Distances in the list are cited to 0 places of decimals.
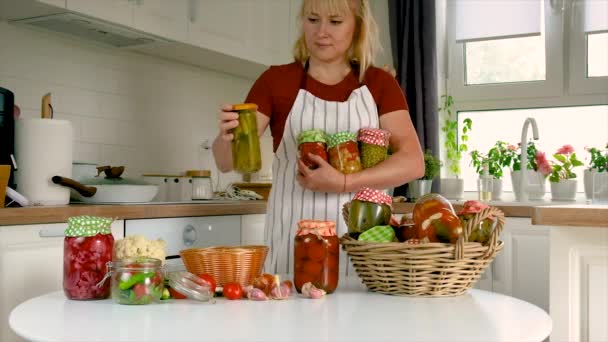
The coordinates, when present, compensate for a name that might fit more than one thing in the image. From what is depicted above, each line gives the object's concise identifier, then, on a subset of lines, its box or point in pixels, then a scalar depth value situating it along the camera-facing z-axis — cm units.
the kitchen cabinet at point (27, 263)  195
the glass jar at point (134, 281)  111
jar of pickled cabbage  117
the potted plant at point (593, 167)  350
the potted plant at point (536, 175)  366
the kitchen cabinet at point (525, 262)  301
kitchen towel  222
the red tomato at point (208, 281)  115
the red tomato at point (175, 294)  117
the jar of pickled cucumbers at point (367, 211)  128
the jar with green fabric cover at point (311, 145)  159
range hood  257
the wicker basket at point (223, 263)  124
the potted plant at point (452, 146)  395
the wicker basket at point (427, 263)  118
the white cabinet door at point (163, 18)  271
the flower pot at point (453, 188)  394
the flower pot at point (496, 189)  380
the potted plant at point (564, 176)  362
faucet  363
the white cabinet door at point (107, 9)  246
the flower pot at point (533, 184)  367
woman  191
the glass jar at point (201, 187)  300
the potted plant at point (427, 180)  363
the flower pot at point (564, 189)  361
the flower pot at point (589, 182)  349
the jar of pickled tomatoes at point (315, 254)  120
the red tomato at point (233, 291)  118
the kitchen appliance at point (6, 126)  215
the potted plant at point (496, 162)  380
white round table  92
